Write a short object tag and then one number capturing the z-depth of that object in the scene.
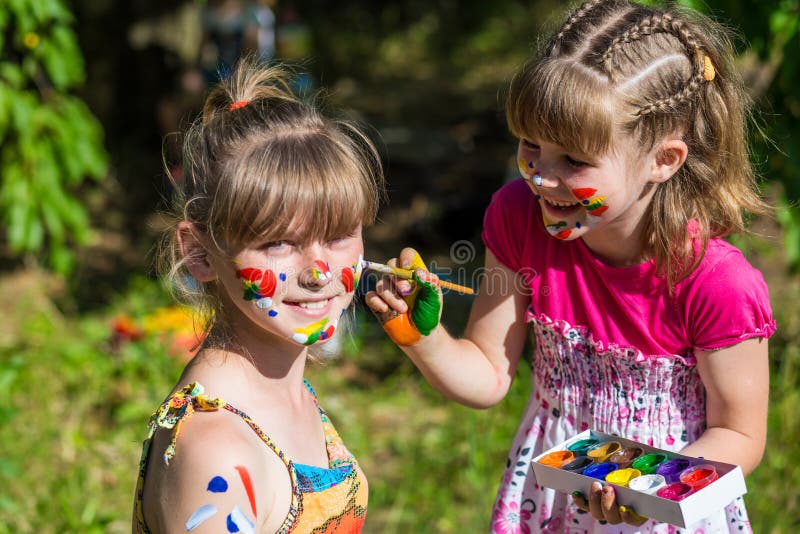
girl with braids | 1.65
